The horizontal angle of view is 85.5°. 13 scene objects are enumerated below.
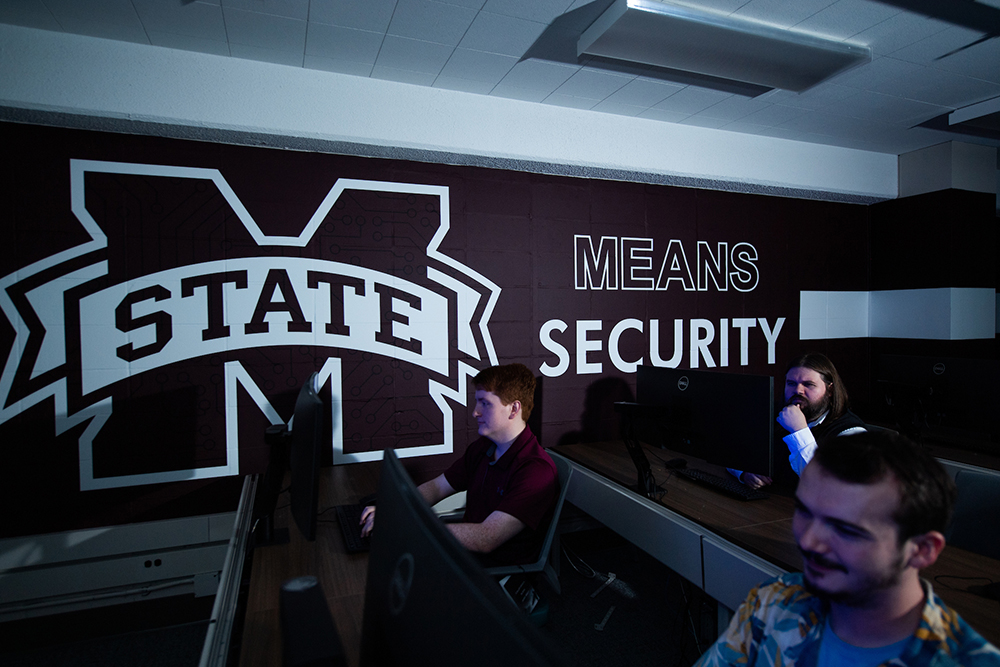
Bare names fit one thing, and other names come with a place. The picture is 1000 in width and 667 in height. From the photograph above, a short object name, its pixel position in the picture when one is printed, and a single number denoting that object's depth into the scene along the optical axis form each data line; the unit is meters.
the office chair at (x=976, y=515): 1.81
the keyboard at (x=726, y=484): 2.30
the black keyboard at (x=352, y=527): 1.76
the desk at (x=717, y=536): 1.59
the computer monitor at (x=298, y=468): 1.41
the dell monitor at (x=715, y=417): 2.12
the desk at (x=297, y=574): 1.25
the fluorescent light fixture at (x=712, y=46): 2.21
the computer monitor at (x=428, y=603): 0.44
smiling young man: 0.89
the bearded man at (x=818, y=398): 2.35
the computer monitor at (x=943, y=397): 2.67
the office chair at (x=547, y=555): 1.73
